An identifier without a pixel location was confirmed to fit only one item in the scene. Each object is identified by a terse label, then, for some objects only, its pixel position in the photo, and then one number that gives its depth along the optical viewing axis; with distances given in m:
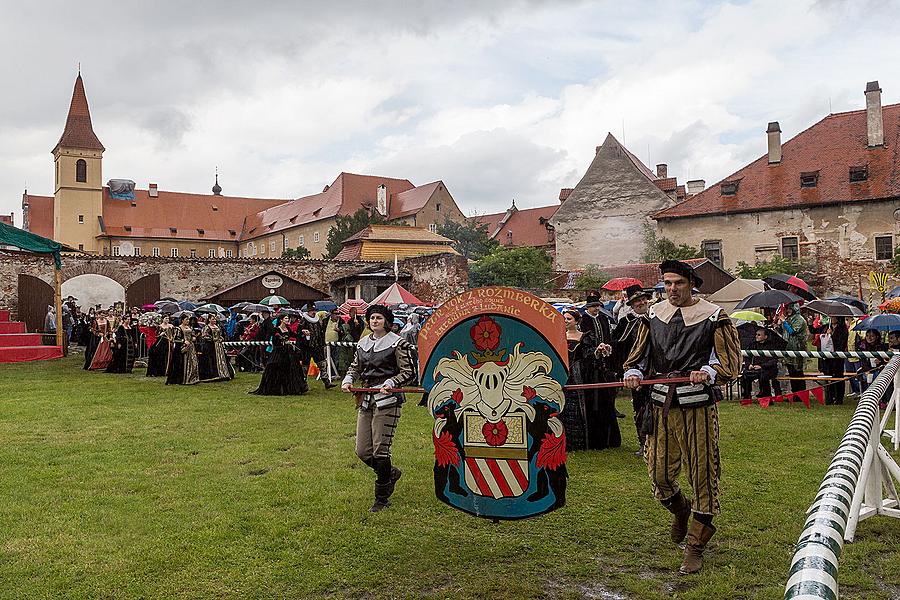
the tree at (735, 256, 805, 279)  35.28
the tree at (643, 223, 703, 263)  39.25
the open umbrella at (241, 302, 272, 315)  21.11
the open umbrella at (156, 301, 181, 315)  22.54
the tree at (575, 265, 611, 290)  37.20
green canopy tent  20.39
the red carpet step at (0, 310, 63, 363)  21.56
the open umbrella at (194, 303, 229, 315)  23.22
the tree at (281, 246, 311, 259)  64.44
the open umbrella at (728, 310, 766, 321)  12.21
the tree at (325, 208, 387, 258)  59.56
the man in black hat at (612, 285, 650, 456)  8.99
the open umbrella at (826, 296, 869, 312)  14.36
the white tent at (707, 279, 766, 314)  19.02
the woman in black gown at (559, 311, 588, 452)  8.51
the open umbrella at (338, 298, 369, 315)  19.08
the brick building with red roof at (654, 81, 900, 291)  35.28
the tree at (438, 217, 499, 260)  60.16
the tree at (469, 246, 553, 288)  40.56
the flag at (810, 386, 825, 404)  12.38
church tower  70.94
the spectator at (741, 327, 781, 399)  12.85
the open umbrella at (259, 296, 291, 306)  23.97
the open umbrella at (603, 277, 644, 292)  16.48
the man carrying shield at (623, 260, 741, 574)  4.61
